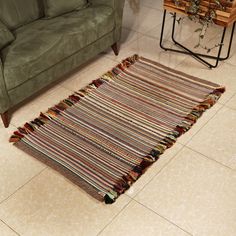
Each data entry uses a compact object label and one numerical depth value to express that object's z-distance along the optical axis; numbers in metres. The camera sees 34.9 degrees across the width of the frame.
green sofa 2.25
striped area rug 2.03
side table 2.48
